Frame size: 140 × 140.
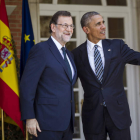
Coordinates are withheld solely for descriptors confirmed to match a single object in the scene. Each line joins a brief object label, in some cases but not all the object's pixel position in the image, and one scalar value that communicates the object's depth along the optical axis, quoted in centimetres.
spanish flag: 716
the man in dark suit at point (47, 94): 477
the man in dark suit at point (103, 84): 563
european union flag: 764
